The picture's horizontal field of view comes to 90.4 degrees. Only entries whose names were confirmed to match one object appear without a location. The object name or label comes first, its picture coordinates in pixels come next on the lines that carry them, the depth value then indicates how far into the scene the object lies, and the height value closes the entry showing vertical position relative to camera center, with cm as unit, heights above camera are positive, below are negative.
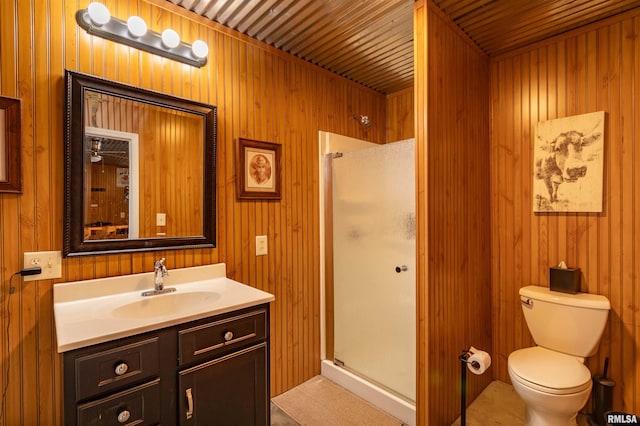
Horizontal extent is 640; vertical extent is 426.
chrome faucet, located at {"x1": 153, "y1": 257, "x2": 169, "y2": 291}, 161 -32
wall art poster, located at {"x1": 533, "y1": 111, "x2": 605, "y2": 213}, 196 +29
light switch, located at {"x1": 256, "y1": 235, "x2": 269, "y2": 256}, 211 -24
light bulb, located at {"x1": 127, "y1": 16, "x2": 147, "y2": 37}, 155 +91
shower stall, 199 -45
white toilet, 156 -85
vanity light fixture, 147 +88
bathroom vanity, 107 -55
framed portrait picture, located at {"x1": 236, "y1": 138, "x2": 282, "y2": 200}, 202 +27
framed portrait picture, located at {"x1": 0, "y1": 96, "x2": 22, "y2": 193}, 131 +27
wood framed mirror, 146 +21
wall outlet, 138 -23
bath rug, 194 -129
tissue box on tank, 195 -44
